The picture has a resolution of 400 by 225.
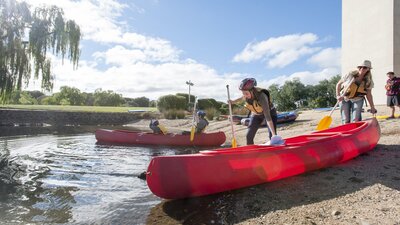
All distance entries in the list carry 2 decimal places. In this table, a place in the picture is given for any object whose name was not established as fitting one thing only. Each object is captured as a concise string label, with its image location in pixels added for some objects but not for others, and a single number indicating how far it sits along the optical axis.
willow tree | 14.78
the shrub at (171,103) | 30.78
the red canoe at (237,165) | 4.02
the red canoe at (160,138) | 11.48
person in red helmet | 5.06
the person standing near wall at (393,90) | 10.06
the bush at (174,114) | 28.31
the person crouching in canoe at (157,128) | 12.10
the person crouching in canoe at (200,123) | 11.65
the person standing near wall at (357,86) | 6.26
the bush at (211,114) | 24.69
